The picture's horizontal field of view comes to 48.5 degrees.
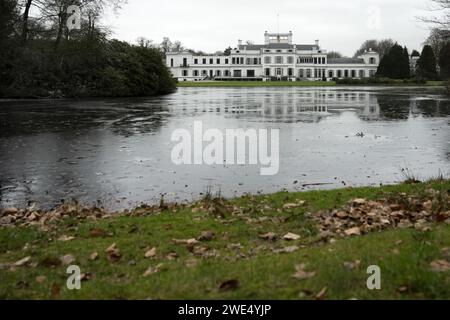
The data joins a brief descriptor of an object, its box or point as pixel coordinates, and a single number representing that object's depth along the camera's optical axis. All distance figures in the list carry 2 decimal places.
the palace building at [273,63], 139.25
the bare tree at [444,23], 27.12
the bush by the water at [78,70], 40.59
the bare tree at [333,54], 176.19
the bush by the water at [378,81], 88.50
